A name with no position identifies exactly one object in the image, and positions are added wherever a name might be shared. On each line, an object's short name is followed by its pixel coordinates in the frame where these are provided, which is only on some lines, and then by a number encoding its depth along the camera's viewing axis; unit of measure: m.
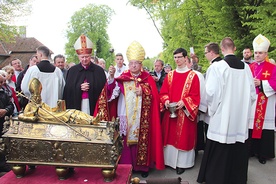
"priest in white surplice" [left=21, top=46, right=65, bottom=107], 4.77
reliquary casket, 2.36
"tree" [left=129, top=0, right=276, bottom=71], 7.19
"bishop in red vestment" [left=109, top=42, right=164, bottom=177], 4.27
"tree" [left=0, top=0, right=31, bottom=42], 21.14
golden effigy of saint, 2.43
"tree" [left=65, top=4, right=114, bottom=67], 40.59
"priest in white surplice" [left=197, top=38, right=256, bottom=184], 3.76
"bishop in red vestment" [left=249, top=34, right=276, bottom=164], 4.92
